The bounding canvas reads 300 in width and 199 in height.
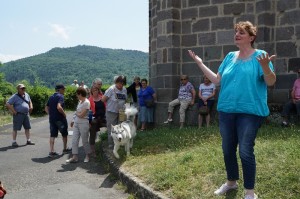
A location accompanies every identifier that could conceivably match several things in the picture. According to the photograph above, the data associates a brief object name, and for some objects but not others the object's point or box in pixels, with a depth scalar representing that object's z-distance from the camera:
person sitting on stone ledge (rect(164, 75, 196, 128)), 8.63
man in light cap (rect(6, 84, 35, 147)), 9.03
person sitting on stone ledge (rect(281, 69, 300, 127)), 7.62
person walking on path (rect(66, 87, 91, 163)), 6.99
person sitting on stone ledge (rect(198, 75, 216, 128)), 8.36
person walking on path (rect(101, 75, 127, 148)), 7.22
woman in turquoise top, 3.30
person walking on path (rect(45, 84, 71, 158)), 7.75
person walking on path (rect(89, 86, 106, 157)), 7.56
